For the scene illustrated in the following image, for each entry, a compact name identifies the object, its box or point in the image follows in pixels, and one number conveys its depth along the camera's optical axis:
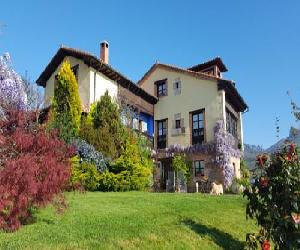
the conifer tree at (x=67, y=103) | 12.23
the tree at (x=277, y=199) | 5.46
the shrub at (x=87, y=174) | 10.44
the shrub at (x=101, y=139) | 11.98
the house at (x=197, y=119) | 16.40
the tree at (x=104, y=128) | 12.08
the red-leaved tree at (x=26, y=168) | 4.90
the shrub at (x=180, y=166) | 16.44
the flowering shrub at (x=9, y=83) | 12.87
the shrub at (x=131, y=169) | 11.01
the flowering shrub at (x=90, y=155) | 11.06
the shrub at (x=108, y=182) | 10.73
